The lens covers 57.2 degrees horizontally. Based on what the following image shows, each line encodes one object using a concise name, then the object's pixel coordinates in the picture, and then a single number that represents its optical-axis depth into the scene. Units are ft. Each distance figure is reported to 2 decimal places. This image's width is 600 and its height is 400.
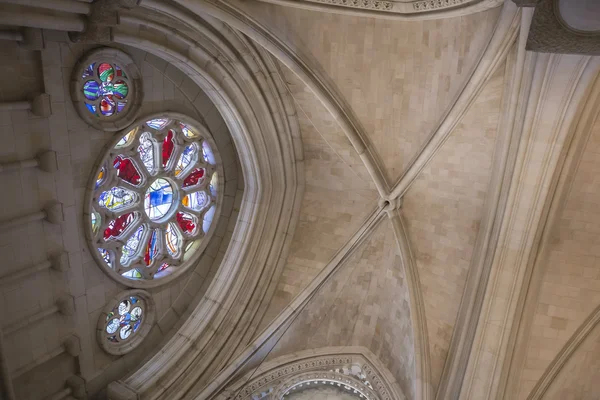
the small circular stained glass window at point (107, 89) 22.66
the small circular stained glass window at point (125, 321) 26.18
